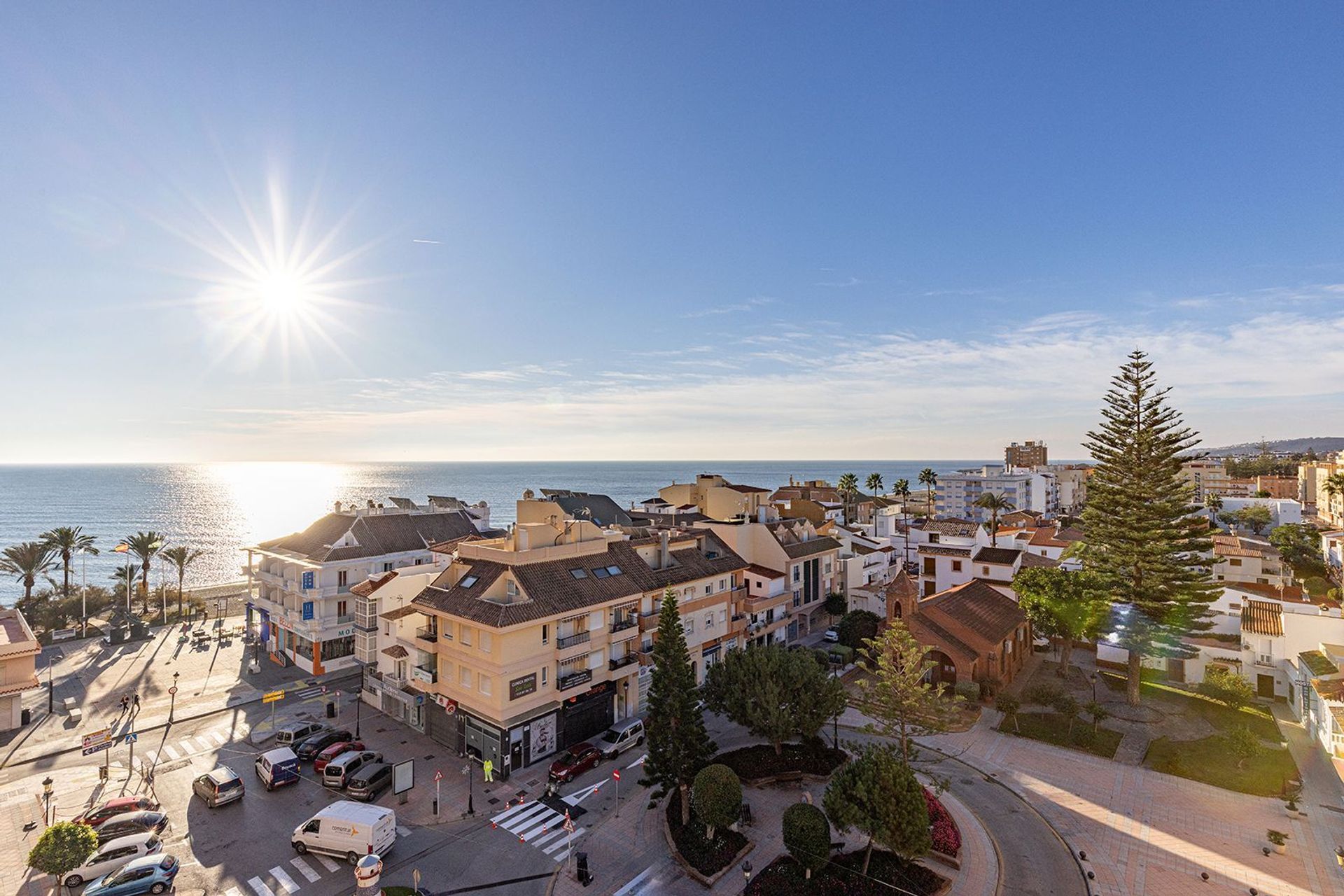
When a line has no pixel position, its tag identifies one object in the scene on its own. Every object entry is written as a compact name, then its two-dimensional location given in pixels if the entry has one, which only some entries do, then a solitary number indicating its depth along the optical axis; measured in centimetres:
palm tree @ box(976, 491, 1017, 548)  6950
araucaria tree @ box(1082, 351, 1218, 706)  3875
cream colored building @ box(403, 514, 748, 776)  2981
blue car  2019
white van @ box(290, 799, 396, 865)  2278
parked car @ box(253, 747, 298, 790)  2816
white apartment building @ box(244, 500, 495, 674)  4322
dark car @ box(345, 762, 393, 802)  2722
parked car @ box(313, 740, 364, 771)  2983
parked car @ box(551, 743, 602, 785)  2875
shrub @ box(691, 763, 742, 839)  2253
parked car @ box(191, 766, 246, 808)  2645
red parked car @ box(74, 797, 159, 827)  2441
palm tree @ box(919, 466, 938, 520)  12106
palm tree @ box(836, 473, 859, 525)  10731
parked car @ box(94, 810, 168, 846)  2372
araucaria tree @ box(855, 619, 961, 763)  2519
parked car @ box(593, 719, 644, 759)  3180
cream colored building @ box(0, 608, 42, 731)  3444
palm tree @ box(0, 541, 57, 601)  5566
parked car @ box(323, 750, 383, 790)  2822
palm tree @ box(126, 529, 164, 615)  5903
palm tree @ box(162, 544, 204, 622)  6162
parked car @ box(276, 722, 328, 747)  3231
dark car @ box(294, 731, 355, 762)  3123
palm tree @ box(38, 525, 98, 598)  5756
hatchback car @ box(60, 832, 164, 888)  2170
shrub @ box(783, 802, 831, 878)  2103
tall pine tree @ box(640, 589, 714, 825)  2484
